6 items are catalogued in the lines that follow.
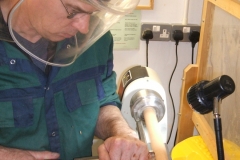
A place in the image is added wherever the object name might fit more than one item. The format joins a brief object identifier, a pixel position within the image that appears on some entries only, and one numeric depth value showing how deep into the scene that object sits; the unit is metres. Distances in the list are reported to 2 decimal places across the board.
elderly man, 0.80
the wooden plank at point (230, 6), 0.91
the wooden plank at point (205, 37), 1.21
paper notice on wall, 1.56
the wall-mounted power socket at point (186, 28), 1.58
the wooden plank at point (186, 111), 1.31
